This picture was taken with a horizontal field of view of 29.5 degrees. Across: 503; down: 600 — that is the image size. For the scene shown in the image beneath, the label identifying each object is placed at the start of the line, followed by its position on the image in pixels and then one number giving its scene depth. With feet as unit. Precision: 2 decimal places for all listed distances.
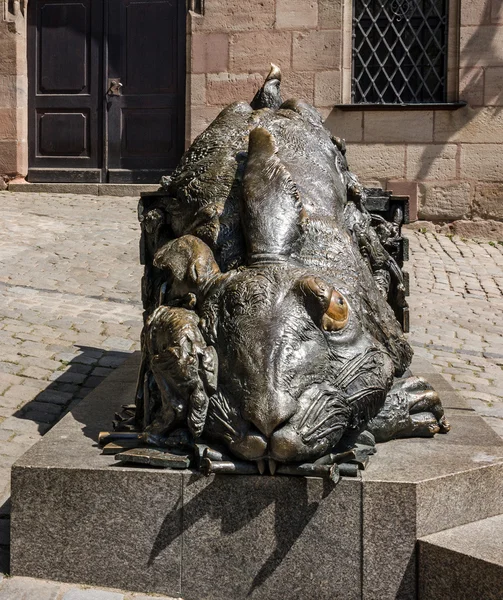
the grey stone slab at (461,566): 9.22
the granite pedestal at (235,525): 9.78
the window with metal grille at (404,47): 42.55
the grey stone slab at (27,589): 10.11
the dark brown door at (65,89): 45.70
